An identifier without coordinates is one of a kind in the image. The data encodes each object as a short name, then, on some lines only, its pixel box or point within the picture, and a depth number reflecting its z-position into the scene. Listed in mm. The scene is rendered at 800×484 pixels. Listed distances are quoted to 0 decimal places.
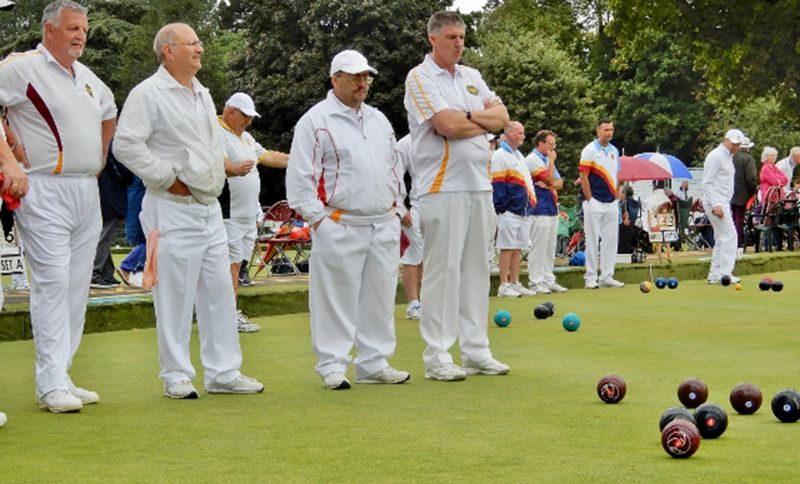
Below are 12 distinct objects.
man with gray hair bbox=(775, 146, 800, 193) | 23406
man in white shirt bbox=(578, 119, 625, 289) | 15445
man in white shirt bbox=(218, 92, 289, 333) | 9984
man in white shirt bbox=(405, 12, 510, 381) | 7719
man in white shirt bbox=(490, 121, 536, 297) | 14641
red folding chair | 17766
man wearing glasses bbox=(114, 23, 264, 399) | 6914
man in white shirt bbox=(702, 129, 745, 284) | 15914
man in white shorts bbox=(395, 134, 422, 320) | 11898
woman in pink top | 22188
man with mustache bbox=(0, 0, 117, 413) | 6523
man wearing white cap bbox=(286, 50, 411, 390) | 7492
